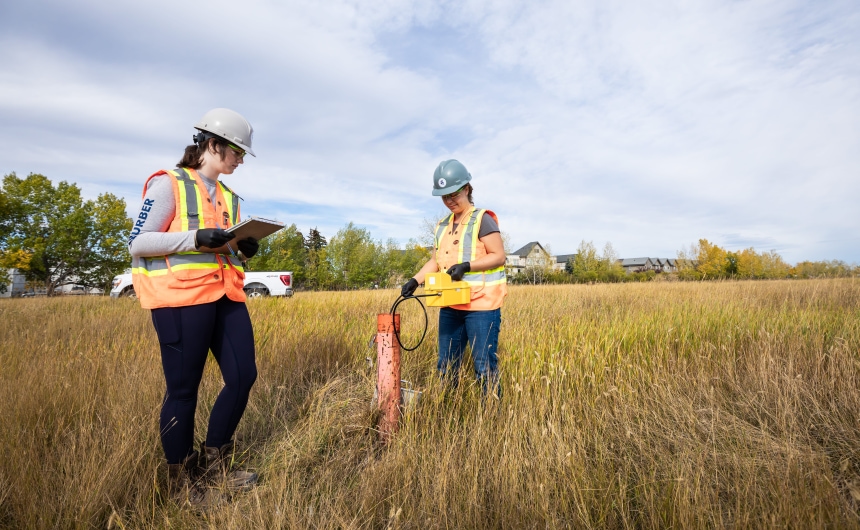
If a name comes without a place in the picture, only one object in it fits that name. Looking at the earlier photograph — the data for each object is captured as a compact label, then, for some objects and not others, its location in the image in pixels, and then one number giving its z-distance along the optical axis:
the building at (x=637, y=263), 82.00
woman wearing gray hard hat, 2.73
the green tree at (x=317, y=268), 38.41
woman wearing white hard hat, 1.86
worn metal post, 2.51
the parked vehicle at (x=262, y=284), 12.80
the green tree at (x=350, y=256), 36.00
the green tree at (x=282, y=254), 35.16
